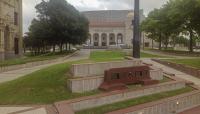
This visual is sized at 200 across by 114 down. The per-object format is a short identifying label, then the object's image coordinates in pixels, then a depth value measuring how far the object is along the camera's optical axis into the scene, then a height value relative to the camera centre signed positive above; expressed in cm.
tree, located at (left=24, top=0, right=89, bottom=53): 1828 +382
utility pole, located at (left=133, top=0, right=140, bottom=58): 758 +134
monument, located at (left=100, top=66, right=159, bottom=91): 533 -109
